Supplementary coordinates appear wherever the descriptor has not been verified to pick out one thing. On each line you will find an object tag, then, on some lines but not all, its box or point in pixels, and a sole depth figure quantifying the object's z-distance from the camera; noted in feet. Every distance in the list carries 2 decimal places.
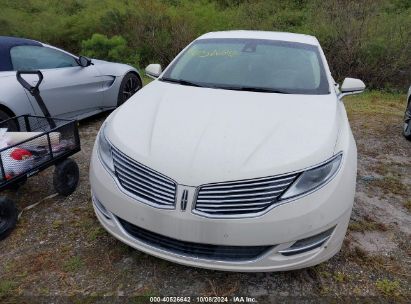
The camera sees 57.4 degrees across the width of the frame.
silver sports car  13.43
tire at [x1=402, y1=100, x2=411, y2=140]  16.74
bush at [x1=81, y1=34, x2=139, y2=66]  32.53
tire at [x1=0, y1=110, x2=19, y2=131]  12.15
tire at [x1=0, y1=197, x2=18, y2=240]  9.16
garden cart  9.33
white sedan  6.82
